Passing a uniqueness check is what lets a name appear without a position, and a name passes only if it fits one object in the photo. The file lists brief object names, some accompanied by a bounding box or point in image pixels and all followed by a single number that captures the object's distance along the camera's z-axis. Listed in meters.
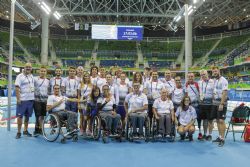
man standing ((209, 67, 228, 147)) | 4.98
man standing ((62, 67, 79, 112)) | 5.54
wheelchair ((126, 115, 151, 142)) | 5.08
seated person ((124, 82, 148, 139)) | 5.04
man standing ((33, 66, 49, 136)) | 5.45
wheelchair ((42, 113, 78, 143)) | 4.79
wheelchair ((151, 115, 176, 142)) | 5.20
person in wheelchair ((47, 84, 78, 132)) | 4.89
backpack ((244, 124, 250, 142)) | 5.23
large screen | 22.42
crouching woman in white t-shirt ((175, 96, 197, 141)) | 5.27
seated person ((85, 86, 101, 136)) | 5.19
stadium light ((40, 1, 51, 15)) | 12.77
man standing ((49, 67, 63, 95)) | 5.51
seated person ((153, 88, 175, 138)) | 5.15
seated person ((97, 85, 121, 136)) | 4.98
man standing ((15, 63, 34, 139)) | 5.23
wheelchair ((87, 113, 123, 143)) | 4.95
